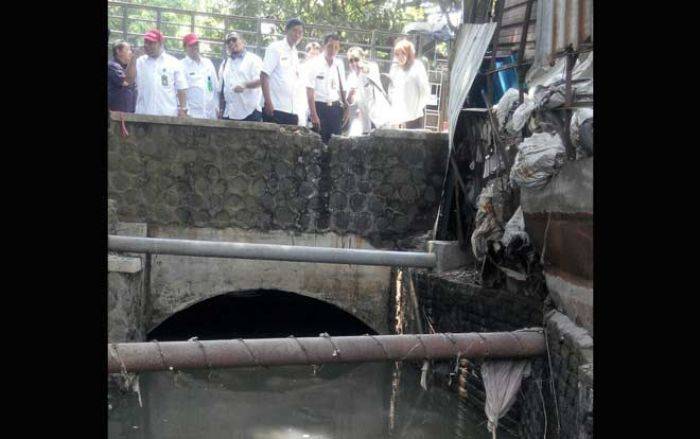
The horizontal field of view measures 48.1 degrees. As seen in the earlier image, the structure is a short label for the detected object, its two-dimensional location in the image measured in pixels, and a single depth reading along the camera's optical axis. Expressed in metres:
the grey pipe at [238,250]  6.57
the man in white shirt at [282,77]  8.81
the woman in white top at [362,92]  10.27
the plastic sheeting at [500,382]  5.25
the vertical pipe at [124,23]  12.24
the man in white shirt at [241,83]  9.21
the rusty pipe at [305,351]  4.53
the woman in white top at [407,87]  9.17
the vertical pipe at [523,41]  6.91
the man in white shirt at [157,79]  9.14
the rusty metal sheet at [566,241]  4.71
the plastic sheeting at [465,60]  7.61
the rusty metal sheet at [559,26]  5.02
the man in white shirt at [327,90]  9.37
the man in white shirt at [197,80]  9.46
